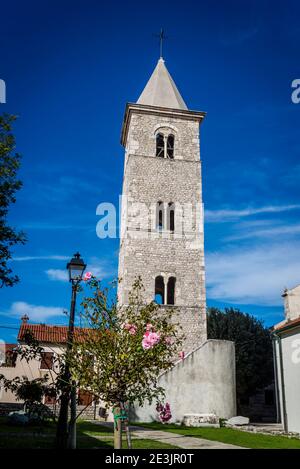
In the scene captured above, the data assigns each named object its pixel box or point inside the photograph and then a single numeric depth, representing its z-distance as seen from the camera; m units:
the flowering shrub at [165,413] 18.78
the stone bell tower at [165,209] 24.75
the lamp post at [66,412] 8.49
